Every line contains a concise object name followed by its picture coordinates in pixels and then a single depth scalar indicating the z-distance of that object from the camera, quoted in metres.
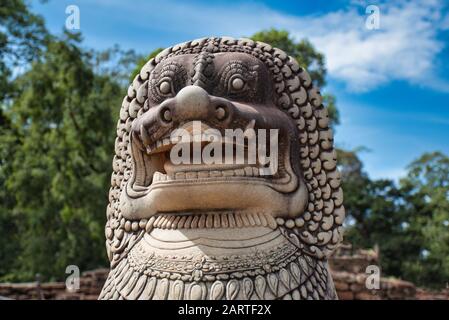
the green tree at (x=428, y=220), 13.07
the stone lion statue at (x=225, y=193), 2.38
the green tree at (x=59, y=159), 10.93
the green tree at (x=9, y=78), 11.06
